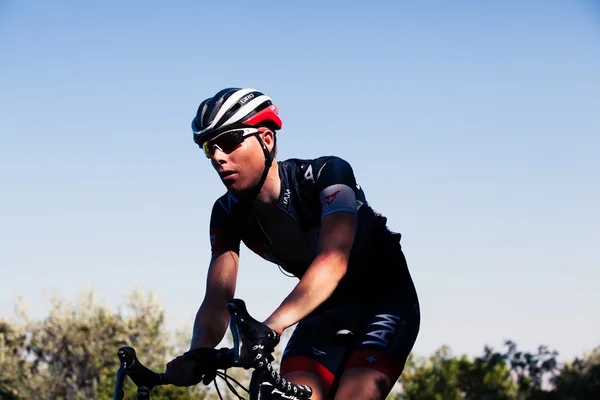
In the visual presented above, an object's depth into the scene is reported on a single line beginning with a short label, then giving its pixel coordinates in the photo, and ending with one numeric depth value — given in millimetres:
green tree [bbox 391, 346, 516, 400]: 36062
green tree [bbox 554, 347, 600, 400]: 26812
